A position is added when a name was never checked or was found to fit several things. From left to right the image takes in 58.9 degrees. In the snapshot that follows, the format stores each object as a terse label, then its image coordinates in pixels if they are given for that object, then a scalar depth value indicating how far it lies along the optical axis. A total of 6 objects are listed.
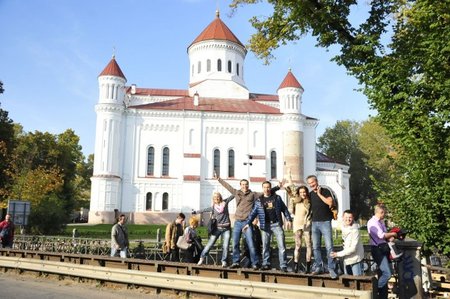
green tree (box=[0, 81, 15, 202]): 33.41
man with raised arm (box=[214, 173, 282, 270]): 8.69
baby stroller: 7.39
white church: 42.81
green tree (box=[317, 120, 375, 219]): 56.03
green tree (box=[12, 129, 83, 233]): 28.12
